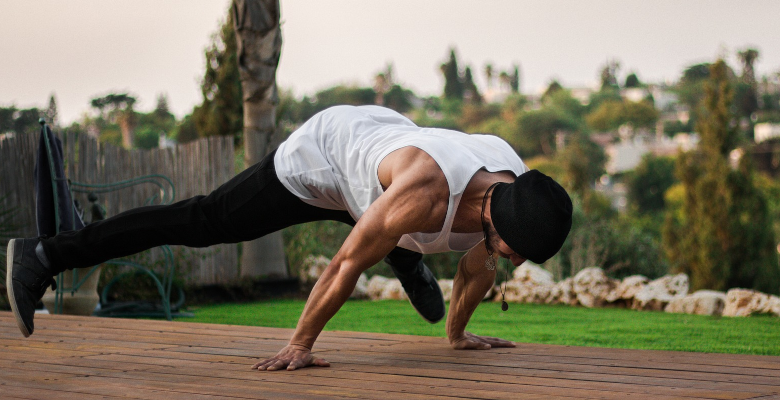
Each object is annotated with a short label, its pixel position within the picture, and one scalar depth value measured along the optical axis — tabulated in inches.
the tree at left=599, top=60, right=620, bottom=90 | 5152.6
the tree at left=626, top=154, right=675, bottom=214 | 2009.1
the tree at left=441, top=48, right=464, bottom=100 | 4141.2
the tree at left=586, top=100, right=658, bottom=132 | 3521.2
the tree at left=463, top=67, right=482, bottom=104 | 4069.9
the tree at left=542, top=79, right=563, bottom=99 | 4444.9
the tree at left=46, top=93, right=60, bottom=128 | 1652.1
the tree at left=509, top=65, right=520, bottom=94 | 5211.6
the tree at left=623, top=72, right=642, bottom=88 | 5315.0
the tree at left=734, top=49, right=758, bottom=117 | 3398.1
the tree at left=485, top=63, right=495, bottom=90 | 5086.6
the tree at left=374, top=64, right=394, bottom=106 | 3737.5
